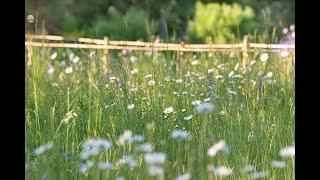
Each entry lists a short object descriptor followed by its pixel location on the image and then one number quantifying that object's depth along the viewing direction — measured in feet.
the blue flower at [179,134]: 14.60
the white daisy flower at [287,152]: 14.07
